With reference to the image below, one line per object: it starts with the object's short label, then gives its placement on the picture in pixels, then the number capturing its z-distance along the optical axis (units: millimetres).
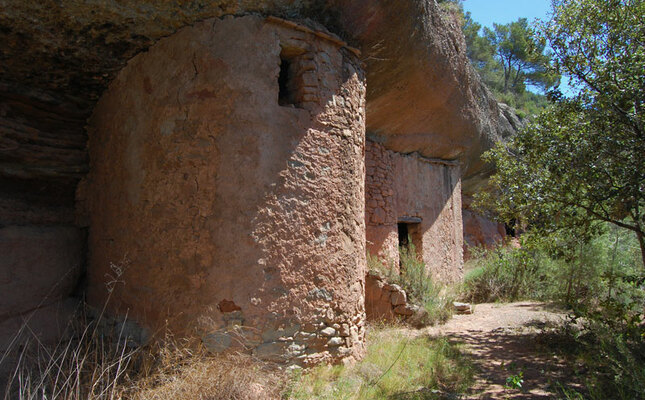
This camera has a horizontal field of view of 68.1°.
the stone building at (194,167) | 4102
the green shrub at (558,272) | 6573
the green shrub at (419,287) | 6664
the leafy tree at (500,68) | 21000
